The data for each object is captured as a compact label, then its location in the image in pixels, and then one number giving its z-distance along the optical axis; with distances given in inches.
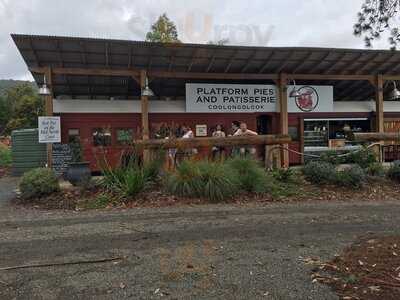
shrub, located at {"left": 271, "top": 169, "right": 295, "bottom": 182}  428.8
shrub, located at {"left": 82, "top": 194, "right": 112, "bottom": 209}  345.7
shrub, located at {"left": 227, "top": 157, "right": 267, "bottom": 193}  384.8
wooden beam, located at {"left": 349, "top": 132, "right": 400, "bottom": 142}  444.9
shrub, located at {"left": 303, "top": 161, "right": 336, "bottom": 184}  421.4
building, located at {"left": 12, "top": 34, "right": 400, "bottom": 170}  561.3
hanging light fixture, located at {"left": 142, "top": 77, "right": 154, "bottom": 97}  585.7
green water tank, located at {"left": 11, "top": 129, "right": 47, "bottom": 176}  663.1
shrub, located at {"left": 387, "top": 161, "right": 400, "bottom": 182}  456.8
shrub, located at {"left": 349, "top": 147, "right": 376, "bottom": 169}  477.1
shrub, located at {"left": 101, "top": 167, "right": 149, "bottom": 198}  364.2
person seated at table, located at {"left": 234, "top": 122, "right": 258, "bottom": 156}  465.1
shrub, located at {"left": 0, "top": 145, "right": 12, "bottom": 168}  858.6
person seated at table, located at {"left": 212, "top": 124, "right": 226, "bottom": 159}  509.9
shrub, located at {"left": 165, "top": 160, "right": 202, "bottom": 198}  366.9
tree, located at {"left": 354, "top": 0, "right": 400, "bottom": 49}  184.7
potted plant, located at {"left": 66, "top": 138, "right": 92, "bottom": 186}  404.6
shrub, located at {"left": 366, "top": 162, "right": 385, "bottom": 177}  465.1
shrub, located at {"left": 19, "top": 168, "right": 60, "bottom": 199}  374.9
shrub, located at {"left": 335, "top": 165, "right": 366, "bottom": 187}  414.3
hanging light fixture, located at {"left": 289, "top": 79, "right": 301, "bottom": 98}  689.0
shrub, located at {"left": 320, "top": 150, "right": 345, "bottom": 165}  462.6
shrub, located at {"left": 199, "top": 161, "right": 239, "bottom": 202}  362.0
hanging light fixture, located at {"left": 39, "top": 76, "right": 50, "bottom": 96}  532.0
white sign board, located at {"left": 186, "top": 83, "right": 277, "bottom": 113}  649.0
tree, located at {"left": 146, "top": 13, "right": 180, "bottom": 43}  1524.4
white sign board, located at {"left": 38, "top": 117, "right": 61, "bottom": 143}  561.3
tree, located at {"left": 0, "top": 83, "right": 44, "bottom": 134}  1577.3
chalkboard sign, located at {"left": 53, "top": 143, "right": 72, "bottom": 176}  597.7
